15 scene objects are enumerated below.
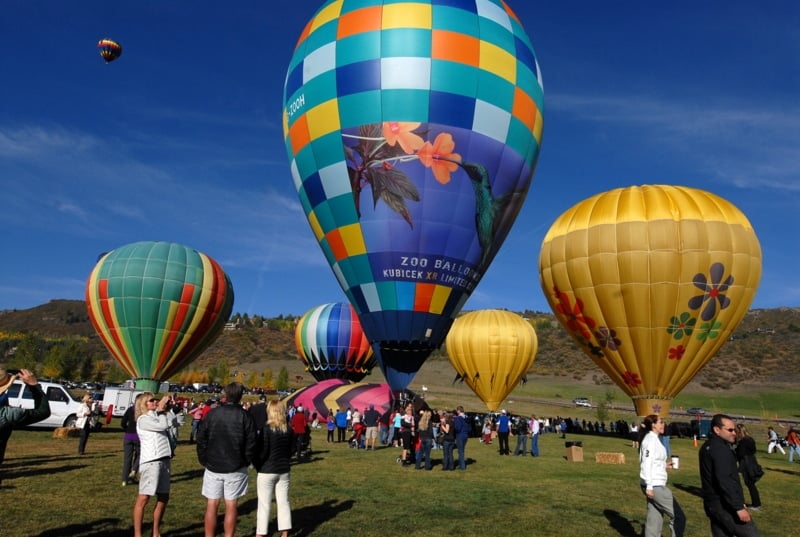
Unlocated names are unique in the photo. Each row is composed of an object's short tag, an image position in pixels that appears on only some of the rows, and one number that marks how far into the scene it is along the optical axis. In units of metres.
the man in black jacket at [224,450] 6.19
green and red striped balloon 33.81
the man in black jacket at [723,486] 5.52
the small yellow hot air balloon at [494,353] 38.62
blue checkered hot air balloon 19.33
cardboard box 18.78
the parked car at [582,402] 76.28
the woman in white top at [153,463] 6.62
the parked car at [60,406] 22.00
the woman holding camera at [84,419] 14.95
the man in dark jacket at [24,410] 5.51
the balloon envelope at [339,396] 30.80
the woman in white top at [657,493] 6.82
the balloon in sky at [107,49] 44.78
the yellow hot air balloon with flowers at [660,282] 24.75
